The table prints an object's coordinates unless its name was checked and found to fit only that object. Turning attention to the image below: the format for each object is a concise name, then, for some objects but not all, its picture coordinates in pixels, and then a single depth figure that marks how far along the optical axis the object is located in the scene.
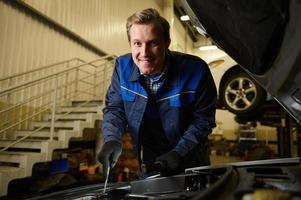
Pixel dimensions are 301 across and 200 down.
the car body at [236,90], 3.20
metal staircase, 3.03
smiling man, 1.35
